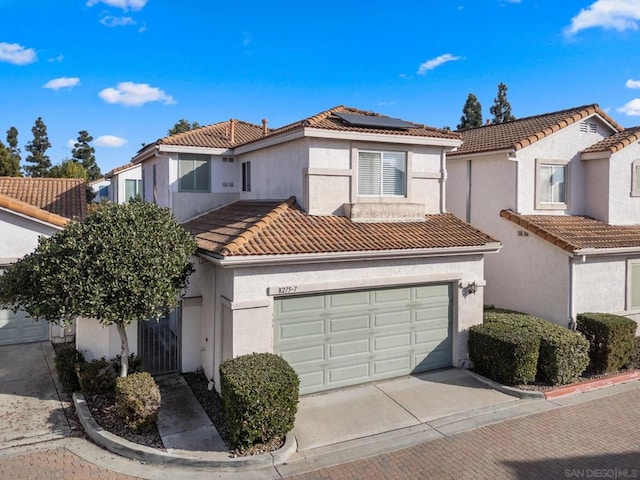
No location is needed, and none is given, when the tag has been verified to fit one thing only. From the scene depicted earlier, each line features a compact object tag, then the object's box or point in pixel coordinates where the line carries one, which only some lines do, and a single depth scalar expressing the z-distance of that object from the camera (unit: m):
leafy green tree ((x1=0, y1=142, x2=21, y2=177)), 38.71
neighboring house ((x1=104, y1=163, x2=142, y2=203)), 30.55
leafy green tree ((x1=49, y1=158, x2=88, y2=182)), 42.34
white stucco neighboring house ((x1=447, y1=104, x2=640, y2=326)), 14.22
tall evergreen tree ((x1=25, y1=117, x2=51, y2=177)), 58.59
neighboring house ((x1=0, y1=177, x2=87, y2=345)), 13.59
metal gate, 11.52
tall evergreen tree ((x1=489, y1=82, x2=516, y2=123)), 46.34
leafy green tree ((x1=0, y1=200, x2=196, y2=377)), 8.80
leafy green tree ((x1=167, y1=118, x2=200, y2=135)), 49.58
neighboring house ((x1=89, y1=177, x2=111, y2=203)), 39.44
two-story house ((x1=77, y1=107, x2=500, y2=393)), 10.34
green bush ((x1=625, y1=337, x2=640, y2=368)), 13.06
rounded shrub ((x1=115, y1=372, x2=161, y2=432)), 8.70
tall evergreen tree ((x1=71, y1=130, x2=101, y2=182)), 61.95
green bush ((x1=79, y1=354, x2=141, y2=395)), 10.22
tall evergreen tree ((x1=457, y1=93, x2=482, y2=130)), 46.09
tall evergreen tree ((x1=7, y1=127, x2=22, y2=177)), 55.95
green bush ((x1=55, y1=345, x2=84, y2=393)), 10.47
